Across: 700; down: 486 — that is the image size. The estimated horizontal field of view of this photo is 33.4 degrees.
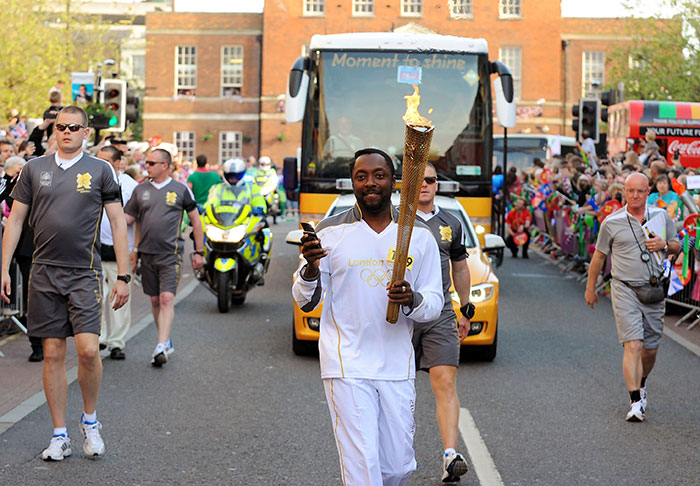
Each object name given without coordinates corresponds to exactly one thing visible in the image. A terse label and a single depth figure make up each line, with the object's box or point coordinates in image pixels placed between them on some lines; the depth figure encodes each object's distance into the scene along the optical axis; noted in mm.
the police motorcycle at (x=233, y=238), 14008
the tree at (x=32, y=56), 34000
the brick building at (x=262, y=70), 57094
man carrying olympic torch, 4691
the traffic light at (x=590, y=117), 25094
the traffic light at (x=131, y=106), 22859
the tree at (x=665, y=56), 41572
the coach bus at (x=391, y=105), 15188
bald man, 8430
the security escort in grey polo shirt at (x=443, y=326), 6730
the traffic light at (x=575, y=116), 26056
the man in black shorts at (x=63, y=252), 6922
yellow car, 10500
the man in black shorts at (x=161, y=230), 10445
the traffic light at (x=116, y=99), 21578
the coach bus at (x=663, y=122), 26223
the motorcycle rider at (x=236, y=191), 14367
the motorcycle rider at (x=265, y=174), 18716
